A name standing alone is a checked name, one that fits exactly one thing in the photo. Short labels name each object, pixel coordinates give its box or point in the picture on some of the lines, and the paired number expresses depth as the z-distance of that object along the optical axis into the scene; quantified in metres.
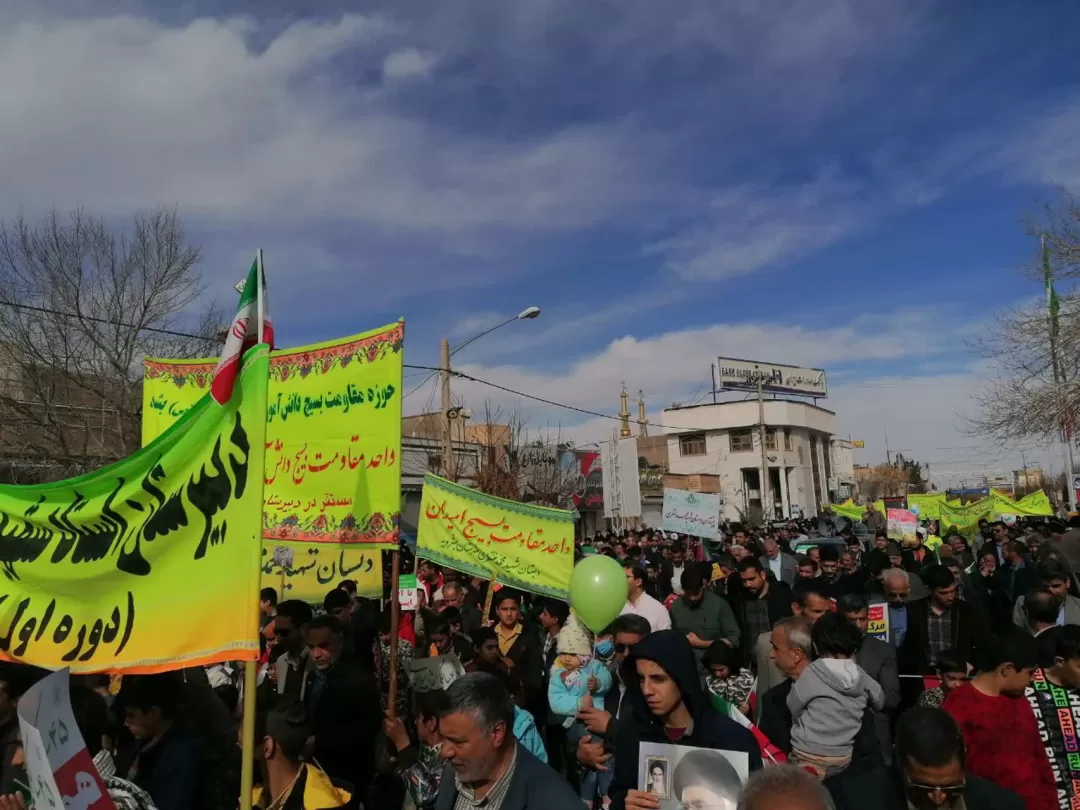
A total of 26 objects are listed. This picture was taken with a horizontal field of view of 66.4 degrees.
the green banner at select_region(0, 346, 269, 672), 3.34
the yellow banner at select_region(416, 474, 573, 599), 7.68
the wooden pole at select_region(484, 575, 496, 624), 8.12
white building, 59.03
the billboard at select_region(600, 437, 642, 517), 24.77
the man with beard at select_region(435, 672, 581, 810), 2.76
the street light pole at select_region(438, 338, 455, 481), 19.17
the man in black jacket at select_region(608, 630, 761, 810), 2.95
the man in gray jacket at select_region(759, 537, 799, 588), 12.30
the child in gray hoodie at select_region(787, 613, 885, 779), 3.74
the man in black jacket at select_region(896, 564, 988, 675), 6.42
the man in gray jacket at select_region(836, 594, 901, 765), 5.15
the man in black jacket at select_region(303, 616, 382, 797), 4.40
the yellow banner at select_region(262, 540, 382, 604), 8.20
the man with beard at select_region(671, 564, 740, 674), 7.37
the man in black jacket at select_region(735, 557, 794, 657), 7.77
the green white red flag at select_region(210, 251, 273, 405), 3.56
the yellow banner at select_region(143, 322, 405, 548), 5.62
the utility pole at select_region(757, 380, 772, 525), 41.50
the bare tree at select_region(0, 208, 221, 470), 17.69
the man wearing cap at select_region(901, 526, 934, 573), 10.58
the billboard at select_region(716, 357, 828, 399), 63.84
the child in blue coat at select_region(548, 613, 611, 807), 4.94
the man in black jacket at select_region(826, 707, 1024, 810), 2.55
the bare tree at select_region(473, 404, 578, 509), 32.84
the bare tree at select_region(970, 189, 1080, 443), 15.12
